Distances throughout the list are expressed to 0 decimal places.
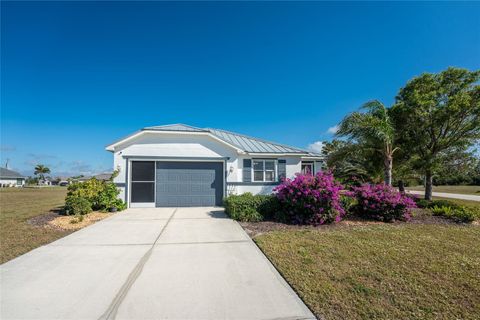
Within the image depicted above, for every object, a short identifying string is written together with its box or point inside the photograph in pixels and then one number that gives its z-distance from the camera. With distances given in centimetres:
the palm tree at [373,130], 1046
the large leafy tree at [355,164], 1254
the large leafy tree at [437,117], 1152
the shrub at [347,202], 902
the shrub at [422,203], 1114
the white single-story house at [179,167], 1163
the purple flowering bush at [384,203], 864
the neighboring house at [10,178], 6113
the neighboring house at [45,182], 7360
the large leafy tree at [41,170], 7452
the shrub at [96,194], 995
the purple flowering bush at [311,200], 788
